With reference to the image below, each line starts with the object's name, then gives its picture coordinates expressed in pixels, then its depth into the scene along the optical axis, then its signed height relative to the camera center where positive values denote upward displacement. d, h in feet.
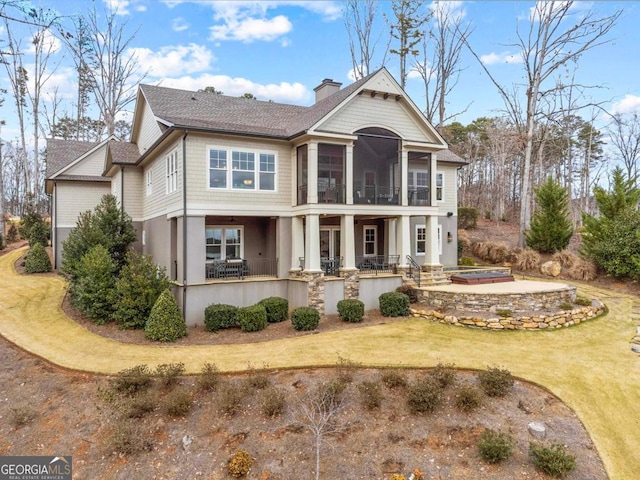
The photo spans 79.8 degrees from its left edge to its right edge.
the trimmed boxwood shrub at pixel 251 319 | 43.60 -8.91
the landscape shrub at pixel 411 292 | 51.98 -7.03
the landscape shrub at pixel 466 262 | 74.91 -4.28
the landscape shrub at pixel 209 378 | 29.58 -10.78
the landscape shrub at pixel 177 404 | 27.09 -11.67
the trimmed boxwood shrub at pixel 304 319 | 43.32 -8.86
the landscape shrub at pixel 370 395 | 27.17 -11.16
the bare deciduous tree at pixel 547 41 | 75.25 +40.69
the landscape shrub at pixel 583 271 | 64.80 -5.28
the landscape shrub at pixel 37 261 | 71.46 -3.67
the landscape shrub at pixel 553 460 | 21.39 -12.52
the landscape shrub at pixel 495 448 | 22.25 -12.19
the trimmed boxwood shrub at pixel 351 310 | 46.65 -8.53
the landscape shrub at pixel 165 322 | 40.45 -8.62
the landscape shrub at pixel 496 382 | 28.37 -10.72
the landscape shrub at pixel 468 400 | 26.68 -11.21
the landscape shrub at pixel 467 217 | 98.58 +6.02
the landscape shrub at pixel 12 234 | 111.76 +2.16
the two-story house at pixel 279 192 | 47.01 +6.87
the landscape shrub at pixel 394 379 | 29.43 -10.74
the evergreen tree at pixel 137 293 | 43.45 -5.89
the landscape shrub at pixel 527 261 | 71.46 -3.91
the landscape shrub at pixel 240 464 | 22.22 -13.13
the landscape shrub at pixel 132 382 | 29.27 -10.86
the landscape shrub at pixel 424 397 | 26.55 -10.99
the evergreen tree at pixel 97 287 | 45.19 -5.40
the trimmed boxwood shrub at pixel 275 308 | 46.80 -8.32
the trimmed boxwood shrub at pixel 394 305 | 49.11 -8.34
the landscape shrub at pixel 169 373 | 30.01 -10.48
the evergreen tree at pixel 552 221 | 75.61 +3.82
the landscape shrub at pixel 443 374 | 29.22 -10.52
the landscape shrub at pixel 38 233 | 86.43 +1.97
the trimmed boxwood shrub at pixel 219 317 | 43.47 -8.71
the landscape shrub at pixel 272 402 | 26.63 -11.39
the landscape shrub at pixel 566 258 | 67.72 -3.32
